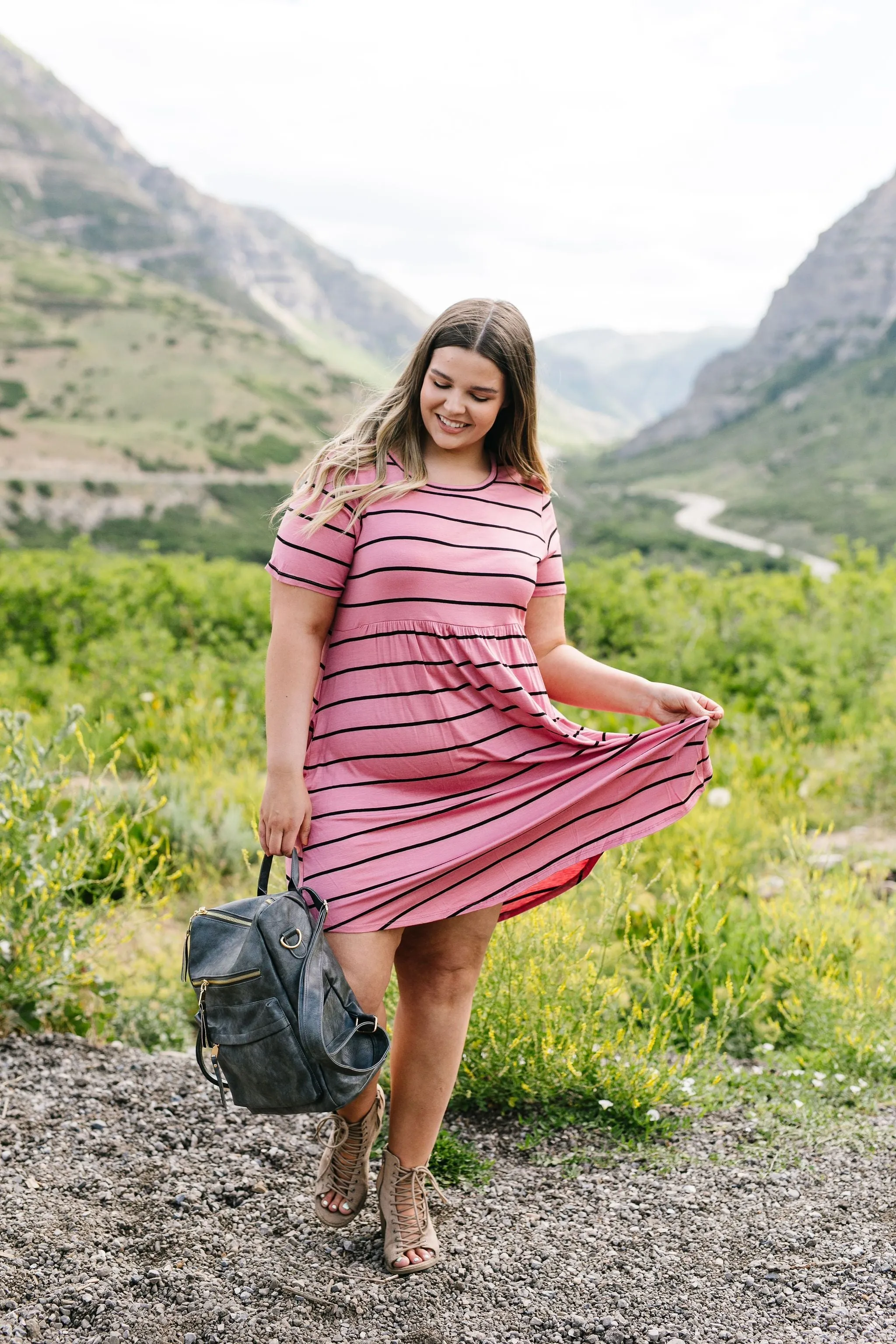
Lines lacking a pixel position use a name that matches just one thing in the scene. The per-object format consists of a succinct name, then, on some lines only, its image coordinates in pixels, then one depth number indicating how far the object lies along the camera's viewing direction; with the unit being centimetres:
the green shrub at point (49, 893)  284
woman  201
